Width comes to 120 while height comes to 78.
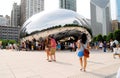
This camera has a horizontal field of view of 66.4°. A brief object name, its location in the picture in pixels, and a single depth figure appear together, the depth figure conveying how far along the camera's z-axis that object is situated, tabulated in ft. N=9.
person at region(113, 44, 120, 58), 18.77
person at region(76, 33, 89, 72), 11.28
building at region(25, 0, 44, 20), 221.49
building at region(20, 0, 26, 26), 230.15
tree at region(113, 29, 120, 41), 103.34
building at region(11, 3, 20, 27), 250.49
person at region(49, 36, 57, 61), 15.39
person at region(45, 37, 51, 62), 15.65
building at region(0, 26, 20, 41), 194.25
